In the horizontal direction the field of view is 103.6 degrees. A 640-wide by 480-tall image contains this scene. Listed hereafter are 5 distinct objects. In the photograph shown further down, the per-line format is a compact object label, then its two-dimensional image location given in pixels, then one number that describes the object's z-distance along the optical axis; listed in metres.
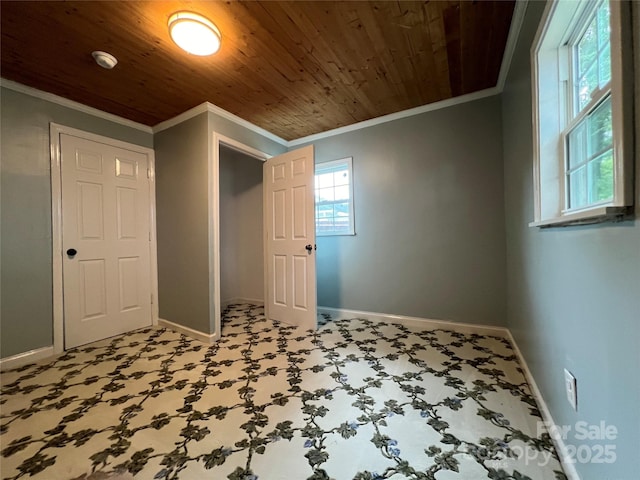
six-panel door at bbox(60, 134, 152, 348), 2.50
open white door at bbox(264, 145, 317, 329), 2.85
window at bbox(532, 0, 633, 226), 0.67
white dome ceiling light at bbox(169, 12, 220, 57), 1.56
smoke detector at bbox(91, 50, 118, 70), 1.86
